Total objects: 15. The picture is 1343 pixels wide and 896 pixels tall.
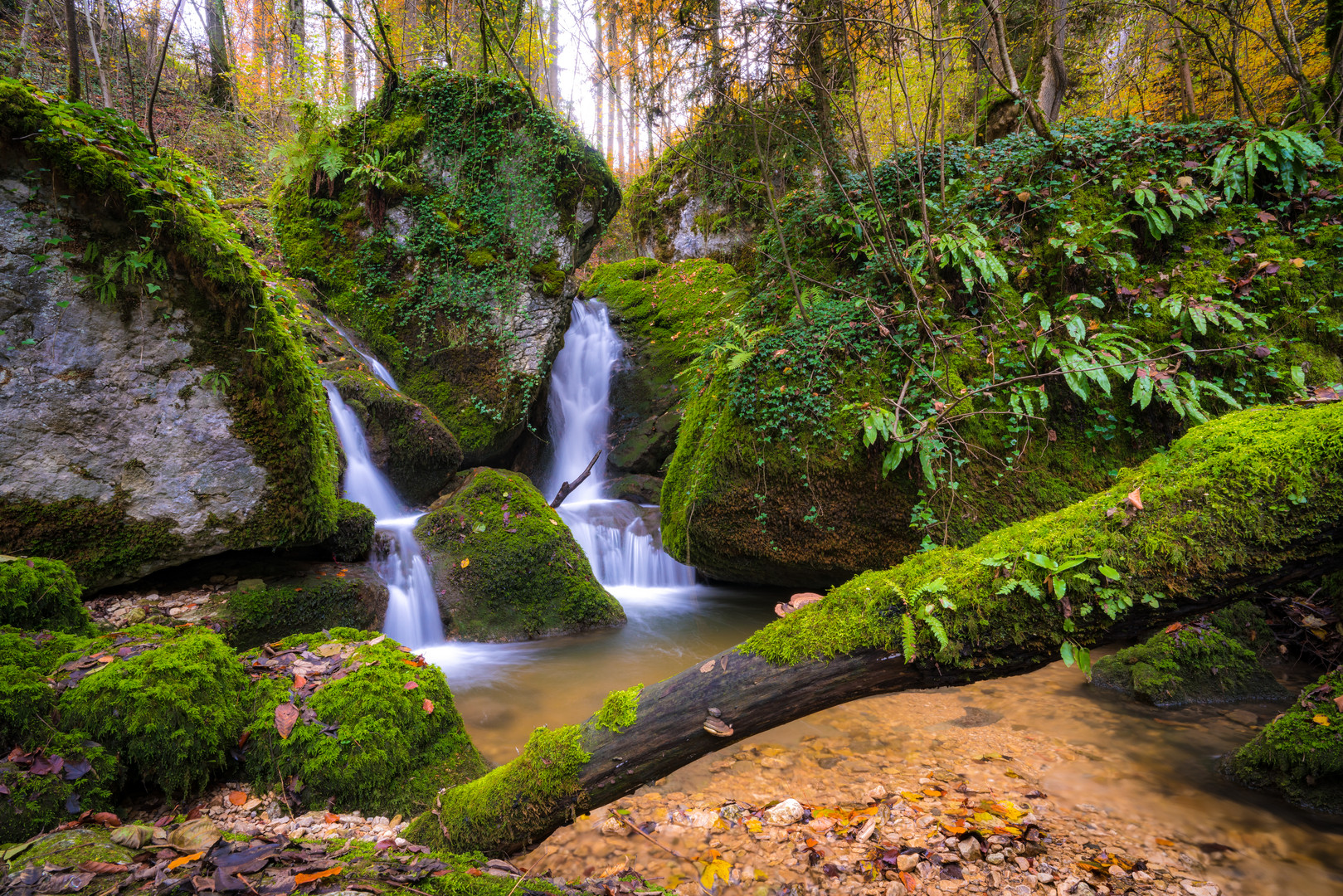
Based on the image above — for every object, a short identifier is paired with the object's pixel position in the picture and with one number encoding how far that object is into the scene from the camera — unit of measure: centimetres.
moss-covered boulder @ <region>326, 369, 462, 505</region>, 807
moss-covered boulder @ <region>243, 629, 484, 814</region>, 289
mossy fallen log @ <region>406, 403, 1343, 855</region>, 180
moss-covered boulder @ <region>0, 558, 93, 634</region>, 308
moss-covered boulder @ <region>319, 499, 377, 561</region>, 583
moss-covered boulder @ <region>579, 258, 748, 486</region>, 1101
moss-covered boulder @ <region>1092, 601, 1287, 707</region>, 432
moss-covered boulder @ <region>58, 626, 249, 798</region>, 256
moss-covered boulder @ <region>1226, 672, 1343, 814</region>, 305
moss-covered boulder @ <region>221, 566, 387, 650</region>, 469
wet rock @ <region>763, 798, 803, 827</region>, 309
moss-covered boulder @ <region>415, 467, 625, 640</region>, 655
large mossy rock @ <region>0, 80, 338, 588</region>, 396
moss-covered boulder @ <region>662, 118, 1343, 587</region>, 466
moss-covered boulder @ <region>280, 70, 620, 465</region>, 935
